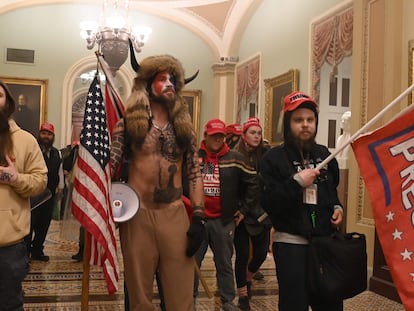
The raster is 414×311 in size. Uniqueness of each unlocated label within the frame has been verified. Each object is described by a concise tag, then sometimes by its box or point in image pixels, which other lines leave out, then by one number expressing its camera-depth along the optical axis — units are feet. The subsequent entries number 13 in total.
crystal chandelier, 31.58
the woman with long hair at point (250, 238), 15.66
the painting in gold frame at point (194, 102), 41.52
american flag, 9.76
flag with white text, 7.96
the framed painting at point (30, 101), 38.47
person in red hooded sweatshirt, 14.61
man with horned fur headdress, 9.21
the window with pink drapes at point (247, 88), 35.14
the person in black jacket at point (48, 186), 21.72
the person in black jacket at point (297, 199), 8.79
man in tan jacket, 8.84
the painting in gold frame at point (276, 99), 29.91
